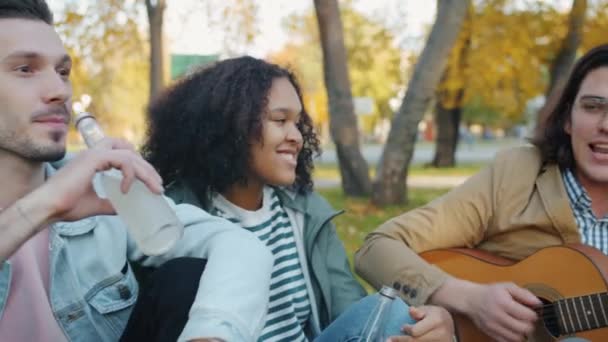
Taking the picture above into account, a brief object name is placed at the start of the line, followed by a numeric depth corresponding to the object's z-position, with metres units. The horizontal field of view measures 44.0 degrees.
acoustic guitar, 2.28
